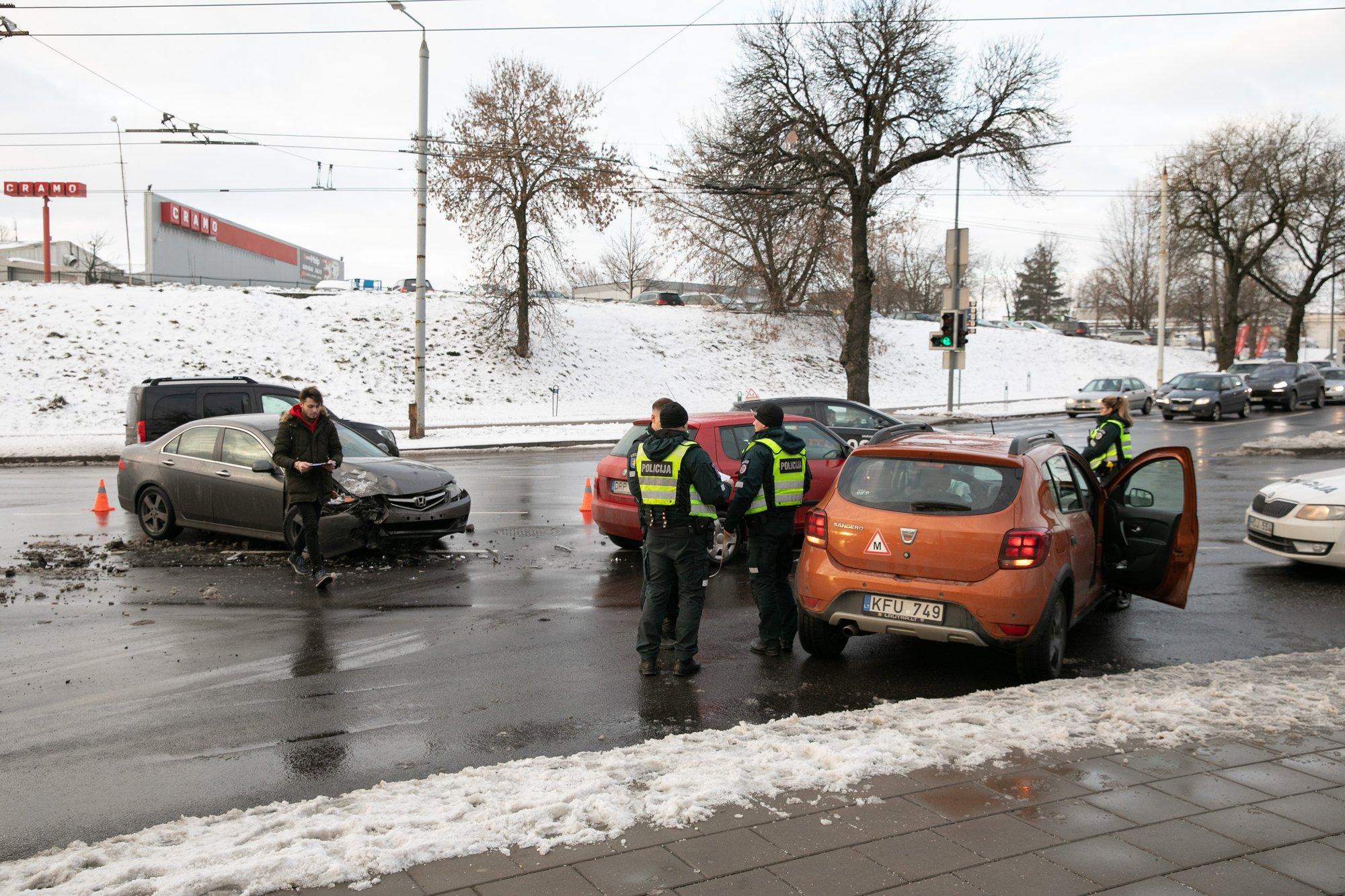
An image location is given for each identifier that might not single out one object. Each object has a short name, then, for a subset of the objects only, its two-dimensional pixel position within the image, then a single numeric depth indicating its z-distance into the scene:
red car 10.40
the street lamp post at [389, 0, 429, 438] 24.59
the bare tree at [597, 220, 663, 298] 73.78
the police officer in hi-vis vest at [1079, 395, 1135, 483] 10.17
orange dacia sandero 5.97
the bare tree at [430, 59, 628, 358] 33.94
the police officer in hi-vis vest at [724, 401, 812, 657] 6.88
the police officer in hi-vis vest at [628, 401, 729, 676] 6.38
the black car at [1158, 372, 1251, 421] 32.91
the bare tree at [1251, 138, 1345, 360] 49.53
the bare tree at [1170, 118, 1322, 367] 50.03
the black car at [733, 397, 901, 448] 15.48
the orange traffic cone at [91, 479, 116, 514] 13.54
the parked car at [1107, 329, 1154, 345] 73.94
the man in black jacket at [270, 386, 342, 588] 9.24
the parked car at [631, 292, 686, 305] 56.78
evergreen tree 100.44
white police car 9.61
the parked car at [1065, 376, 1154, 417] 36.12
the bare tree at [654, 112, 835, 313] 40.56
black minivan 15.28
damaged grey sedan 10.07
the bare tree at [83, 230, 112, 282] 40.17
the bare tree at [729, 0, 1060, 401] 30.58
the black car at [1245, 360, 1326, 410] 37.56
